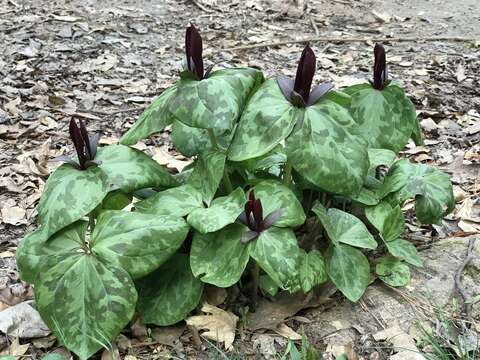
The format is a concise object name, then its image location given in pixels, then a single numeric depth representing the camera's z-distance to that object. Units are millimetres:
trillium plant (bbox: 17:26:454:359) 1607
